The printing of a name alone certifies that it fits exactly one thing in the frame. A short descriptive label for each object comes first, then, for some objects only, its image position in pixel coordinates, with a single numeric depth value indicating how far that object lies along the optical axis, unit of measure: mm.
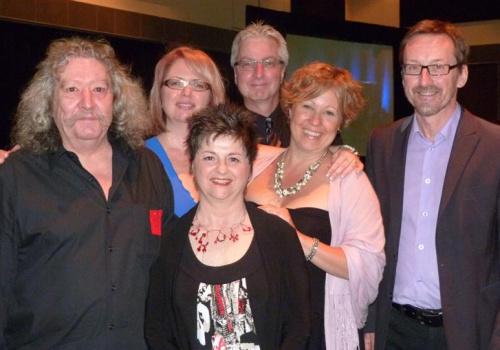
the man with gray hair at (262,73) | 4066
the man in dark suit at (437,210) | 2986
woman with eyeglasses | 3498
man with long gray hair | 2607
